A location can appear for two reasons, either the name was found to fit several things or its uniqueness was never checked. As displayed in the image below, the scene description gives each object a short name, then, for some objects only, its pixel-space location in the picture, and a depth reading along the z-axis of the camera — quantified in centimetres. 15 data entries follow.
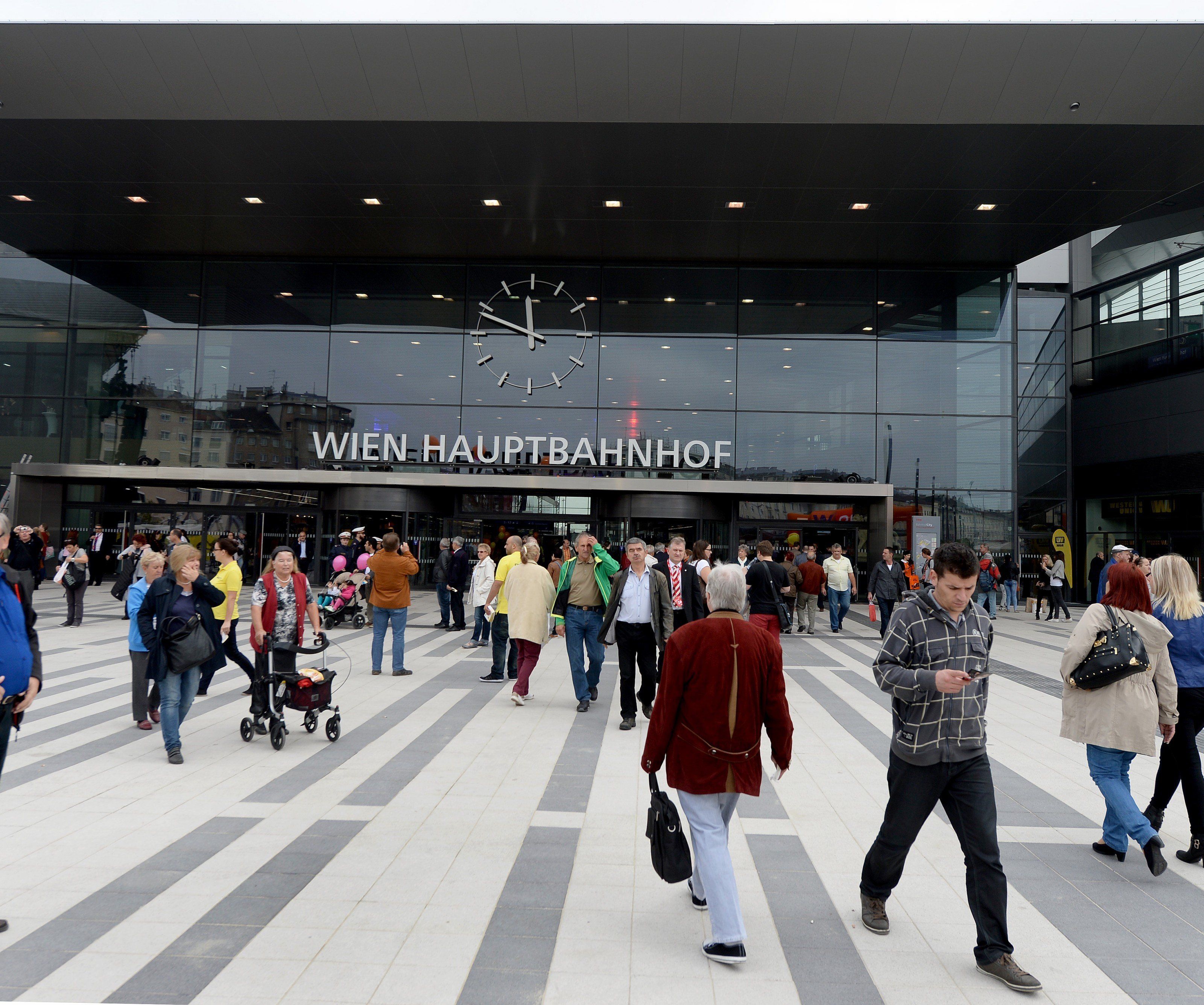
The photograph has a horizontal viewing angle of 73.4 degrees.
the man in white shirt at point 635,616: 797
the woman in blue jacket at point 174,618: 641
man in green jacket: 893
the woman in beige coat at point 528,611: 895
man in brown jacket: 1056
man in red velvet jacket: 351
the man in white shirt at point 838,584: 1655
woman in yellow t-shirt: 824
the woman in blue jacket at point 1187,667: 475
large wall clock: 2450
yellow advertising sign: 2552
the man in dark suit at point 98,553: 2380
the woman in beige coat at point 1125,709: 451
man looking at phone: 348
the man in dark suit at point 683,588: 874
